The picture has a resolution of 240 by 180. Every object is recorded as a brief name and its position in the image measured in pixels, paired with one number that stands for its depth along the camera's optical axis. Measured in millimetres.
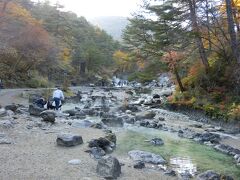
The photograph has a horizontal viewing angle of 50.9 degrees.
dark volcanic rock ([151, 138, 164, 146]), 9573
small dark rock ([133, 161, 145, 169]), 6811
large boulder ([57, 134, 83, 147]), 7886
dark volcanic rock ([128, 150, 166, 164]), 7527
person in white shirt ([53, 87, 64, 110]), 14901
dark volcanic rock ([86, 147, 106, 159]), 7244
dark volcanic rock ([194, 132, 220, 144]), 10699
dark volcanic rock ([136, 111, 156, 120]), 15281
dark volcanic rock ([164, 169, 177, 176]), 6633
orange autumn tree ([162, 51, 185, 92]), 19581
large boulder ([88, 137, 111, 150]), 7984
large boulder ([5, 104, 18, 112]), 13664
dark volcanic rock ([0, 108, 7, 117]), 11529
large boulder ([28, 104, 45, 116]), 13037
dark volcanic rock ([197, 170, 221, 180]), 6480
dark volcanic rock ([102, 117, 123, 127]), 12432
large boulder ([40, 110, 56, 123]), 11207
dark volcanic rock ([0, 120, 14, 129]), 9579
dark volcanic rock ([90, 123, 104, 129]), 11259
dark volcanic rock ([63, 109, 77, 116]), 14411
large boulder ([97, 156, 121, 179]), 5946
